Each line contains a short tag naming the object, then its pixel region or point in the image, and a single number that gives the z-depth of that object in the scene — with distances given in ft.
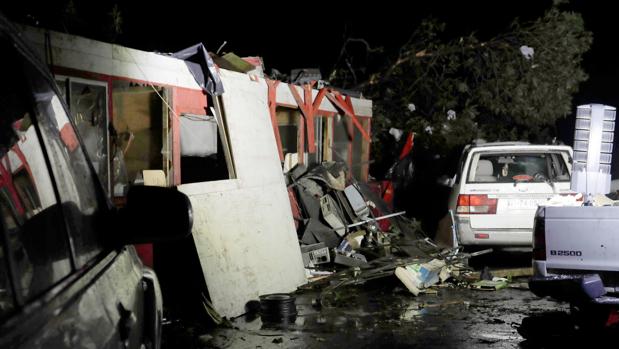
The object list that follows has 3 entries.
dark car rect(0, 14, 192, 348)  5.26
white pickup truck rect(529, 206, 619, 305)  18.67
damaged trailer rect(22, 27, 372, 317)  24.22
